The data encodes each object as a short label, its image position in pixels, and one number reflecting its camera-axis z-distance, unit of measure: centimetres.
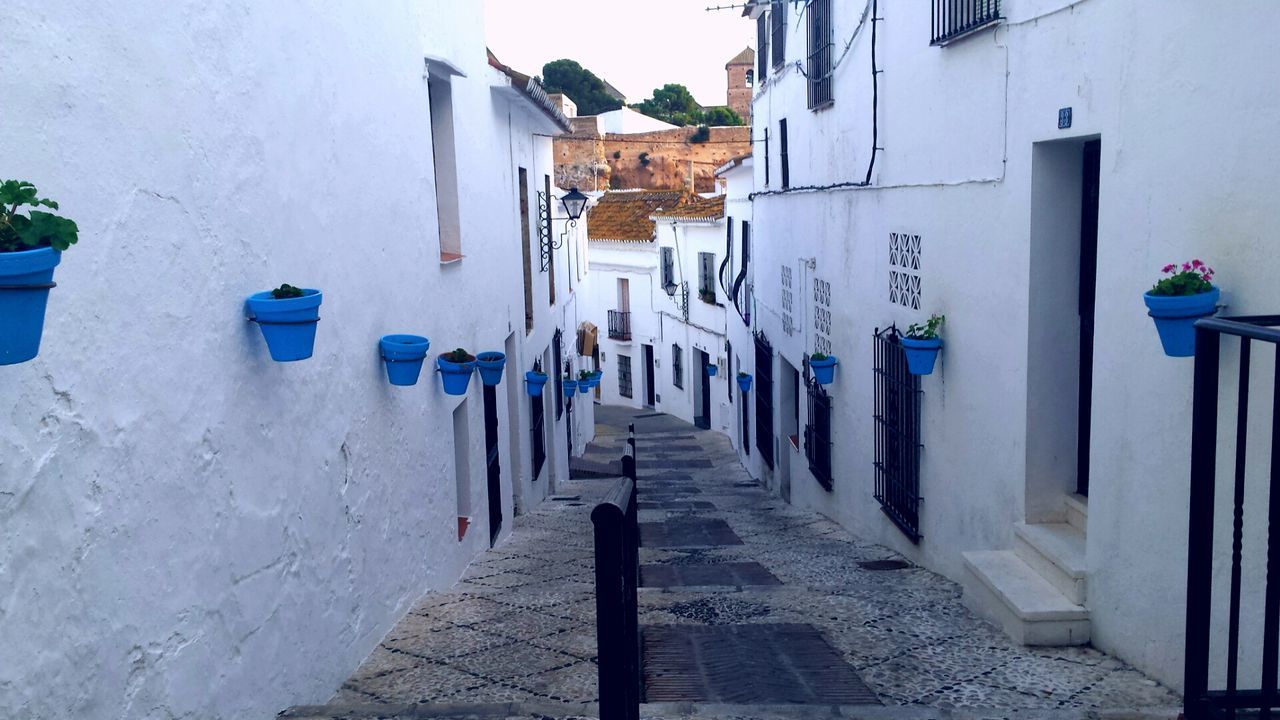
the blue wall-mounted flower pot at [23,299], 211
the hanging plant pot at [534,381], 1180
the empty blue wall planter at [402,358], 553
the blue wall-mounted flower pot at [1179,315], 361
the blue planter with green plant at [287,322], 372
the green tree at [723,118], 5262
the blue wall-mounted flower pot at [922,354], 669
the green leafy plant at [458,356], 704
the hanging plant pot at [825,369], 966
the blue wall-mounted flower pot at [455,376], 684
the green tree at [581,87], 5325
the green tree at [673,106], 5612
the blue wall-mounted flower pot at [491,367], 791
